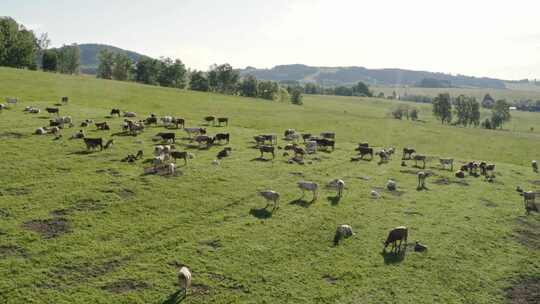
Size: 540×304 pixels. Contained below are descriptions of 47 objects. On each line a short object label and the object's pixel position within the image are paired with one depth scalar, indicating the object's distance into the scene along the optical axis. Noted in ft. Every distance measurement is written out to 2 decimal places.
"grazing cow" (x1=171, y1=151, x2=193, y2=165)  105.40
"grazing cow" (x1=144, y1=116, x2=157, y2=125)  153.38
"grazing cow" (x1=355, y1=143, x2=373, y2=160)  143.23
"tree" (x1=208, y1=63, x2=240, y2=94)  447.42
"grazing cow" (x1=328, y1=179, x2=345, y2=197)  95.45
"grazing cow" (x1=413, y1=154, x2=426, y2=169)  139.69
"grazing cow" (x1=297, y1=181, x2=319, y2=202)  90.74
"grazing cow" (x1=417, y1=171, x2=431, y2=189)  112.45
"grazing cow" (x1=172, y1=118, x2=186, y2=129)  157.70
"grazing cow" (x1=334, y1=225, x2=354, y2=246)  72.75
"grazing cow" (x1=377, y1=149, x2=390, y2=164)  141.12
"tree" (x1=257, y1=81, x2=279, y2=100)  453.58
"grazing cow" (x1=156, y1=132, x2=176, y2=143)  128.88
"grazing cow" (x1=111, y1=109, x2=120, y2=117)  167.22
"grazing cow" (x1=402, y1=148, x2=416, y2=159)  150.26
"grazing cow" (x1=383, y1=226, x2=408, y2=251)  69.46
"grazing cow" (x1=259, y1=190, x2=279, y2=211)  82.23
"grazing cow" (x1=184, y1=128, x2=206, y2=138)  143.95
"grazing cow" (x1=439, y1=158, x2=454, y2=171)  142.19
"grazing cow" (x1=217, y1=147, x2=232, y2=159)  119.38
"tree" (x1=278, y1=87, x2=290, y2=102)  462.48
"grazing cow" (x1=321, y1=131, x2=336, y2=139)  178.50
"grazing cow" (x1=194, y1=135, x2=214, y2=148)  131.23
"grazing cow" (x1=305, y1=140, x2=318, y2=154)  140.46
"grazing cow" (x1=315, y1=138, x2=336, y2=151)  152.76
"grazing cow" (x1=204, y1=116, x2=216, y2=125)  183.69
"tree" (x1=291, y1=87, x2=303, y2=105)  474.90
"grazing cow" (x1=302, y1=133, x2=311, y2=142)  161.48
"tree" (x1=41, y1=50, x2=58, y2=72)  418.51
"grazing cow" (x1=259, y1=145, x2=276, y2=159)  124.23
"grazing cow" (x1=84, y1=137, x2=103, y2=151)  110.73
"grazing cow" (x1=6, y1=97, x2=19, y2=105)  163.84
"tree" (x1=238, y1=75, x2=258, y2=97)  453.17
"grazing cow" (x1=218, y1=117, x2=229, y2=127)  182.97
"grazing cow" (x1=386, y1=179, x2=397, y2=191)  106.93
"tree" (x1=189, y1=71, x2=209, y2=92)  449.06
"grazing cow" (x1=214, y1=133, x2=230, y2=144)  139.64
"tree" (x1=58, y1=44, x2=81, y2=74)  465.88
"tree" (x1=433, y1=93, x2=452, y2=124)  399.44
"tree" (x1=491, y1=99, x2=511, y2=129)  432.66
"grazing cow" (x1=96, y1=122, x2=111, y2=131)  137.59
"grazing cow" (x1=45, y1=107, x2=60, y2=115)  153.79
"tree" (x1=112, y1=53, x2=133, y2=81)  441.68
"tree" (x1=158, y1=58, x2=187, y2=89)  441.27
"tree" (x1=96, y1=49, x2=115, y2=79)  448.24
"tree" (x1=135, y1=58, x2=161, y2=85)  443.73
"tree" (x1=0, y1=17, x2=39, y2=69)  333.42
